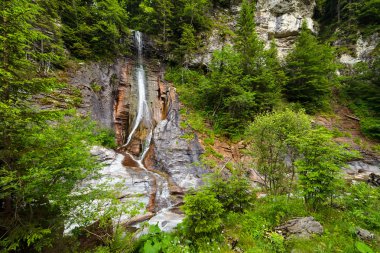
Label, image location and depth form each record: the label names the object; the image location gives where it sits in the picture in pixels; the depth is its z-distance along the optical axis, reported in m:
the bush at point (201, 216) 4.20
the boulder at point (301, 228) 4.14
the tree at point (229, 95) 14.34
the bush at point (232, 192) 5.71
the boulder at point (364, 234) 3.70
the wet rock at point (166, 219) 6.30
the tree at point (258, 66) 15.32
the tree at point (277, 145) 7.37
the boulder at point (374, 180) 10.10
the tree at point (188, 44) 18.94
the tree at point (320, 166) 4.64
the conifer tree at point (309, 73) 17.00
